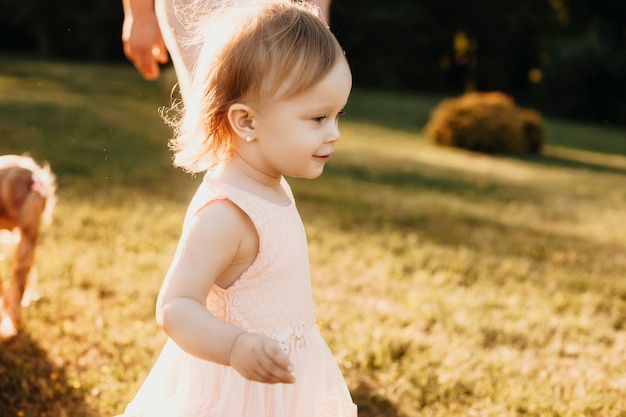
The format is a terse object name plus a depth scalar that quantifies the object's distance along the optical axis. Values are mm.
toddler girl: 1616
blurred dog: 3100
